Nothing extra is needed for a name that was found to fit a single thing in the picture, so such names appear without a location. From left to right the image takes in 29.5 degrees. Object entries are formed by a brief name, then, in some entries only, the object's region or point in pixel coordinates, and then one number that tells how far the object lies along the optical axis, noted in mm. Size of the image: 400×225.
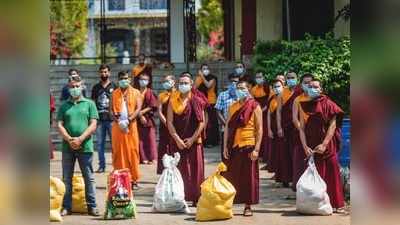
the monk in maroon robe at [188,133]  10320
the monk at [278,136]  12156
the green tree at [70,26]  36156
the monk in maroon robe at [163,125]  11727
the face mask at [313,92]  9672
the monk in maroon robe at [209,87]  18406
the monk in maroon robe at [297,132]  9891
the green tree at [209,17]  41812
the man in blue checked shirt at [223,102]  13530
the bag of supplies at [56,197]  8812
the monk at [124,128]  11945
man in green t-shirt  9250
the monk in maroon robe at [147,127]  14977
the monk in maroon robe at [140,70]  17531
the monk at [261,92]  15108
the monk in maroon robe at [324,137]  9664
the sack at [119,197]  9297
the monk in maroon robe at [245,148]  9703
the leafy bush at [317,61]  14312
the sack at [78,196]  9766
